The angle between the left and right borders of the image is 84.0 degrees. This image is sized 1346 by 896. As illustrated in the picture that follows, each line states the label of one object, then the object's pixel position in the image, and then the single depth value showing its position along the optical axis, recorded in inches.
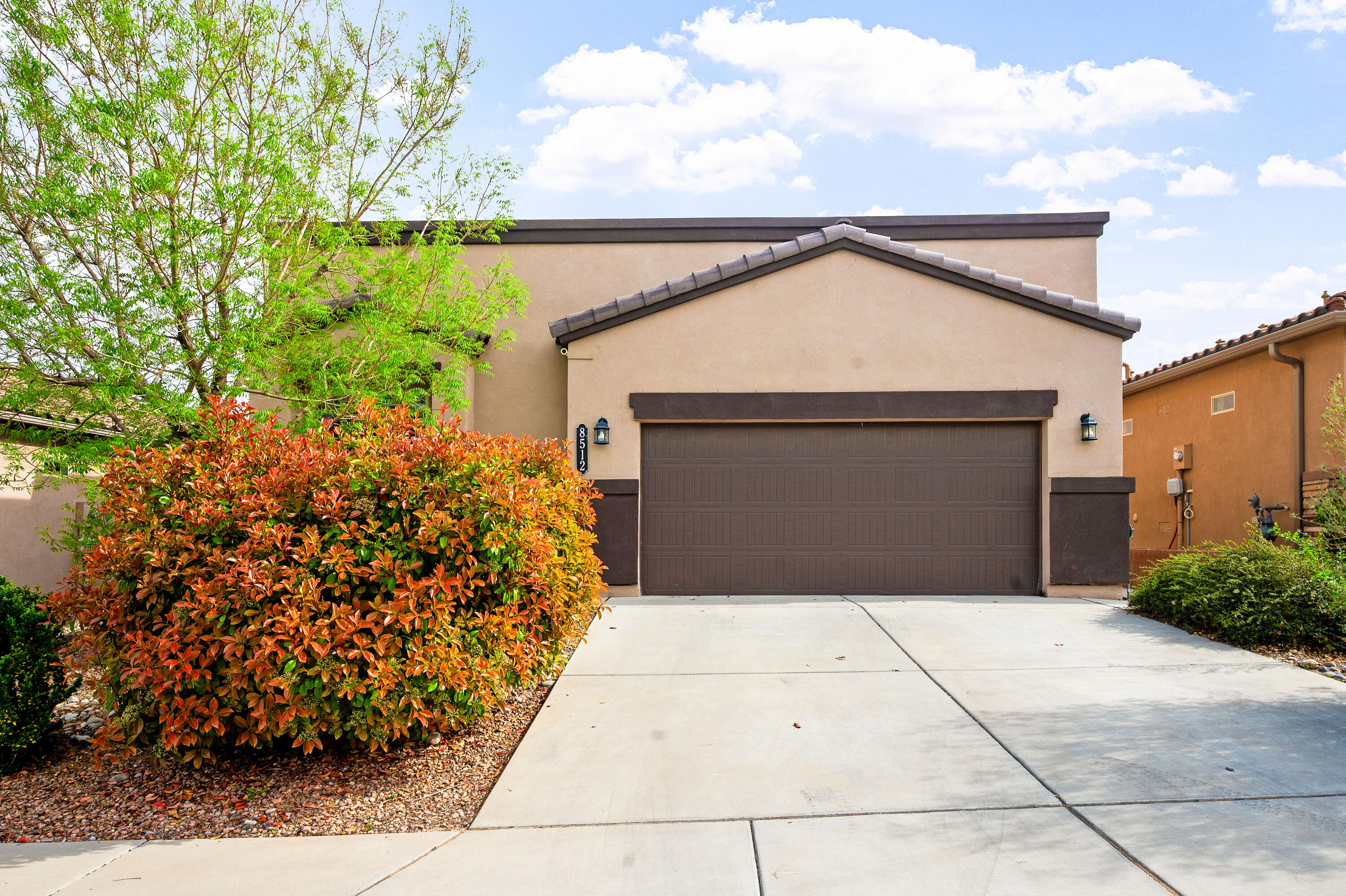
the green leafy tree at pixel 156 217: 246.8
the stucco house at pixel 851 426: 393.1
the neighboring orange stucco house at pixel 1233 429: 469.4
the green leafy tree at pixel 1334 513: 245.1
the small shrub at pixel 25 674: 177.6
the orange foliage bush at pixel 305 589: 159.9
